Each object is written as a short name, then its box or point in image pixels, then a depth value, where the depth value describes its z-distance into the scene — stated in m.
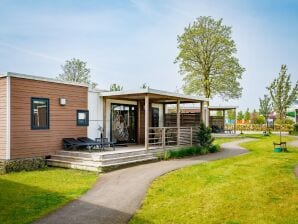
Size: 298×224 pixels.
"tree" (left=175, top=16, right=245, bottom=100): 34.00
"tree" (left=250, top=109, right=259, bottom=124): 47.62
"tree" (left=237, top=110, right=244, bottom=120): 58.97
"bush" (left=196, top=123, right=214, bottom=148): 16.63
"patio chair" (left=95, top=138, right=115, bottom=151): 13.07
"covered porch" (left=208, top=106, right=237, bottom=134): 31.60
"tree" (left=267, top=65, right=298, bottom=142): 23.48
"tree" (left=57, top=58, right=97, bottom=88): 45.28
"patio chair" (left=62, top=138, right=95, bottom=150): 12.65
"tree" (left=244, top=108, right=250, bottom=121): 55.41
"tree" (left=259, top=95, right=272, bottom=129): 46.28
